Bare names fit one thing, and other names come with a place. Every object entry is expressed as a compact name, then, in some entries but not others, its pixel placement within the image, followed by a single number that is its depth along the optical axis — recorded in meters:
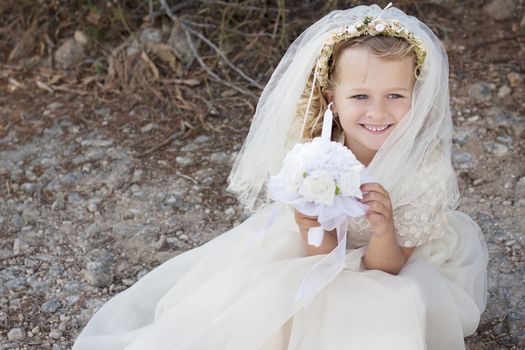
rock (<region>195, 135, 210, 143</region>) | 4.66
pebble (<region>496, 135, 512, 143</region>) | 4.45
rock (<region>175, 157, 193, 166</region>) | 4.50
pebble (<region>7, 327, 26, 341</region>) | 3.43
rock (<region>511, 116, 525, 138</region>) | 4.48
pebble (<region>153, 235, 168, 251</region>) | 3.93
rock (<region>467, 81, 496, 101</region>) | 4.75
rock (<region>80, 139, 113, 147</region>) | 4.70
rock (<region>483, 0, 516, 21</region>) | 5.21
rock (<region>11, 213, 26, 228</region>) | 4.12
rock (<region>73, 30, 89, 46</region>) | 5.32
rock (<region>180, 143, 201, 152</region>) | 4.60
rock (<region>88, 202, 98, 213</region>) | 4.20
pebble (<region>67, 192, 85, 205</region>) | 4.28
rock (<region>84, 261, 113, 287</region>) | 3.72
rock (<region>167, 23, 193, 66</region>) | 5.12
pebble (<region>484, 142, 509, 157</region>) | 4.36
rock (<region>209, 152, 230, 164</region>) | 4.50
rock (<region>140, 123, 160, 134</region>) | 4.79
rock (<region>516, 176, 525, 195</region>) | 4.11
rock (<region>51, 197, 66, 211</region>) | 4.23
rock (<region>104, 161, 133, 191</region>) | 4.39
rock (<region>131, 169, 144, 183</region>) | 4.41
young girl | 2.73
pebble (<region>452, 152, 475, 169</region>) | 4.32
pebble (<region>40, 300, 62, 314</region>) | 3.57
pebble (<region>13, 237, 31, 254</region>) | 3.94
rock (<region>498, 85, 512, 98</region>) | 4.74
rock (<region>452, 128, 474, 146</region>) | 4.48
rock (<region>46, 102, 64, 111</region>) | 5.02
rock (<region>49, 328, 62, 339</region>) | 3.44
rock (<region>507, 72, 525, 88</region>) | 4.81
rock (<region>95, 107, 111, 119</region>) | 4.94
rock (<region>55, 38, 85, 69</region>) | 5.27
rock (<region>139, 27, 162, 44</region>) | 5.20
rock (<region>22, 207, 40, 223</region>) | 4.16
